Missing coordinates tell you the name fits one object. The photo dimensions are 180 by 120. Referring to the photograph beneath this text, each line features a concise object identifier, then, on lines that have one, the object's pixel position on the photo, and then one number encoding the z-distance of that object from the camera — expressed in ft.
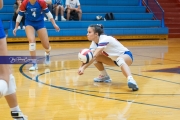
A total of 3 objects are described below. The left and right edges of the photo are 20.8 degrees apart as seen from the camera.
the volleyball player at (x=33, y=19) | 35.61
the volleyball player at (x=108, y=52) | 26.83
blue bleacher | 68.94
